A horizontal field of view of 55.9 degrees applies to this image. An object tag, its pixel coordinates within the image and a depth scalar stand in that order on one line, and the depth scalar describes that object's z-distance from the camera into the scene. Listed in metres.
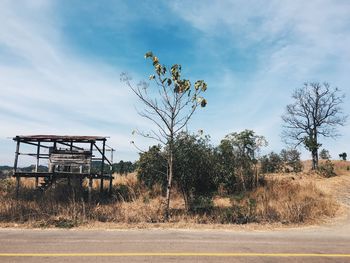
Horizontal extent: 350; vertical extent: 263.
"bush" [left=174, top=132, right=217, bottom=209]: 18.59
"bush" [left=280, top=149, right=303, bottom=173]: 40.62
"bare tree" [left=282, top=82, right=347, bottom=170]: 34.31
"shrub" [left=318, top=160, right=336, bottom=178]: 28.33
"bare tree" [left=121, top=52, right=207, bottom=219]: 13.92
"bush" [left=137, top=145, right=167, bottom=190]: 19.80
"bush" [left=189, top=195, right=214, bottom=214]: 16.02
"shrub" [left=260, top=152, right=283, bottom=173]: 30.51
